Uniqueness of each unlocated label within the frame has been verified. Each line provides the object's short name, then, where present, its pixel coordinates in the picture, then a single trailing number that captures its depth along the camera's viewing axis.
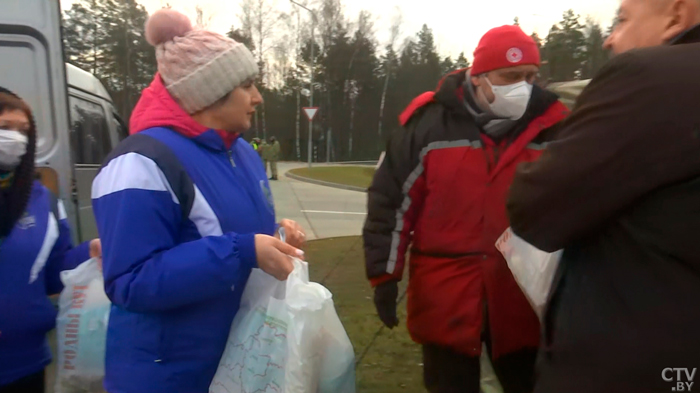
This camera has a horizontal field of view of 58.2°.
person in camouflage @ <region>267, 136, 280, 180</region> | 23.08
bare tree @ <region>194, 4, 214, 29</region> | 27.65
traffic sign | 23.97
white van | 3.28
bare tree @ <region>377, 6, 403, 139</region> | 45.94
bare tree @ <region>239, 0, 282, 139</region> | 38.00
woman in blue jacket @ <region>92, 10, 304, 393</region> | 1.64
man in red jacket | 2.40
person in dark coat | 1.21
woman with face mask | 2.32
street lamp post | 38.72
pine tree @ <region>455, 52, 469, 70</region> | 49.18
